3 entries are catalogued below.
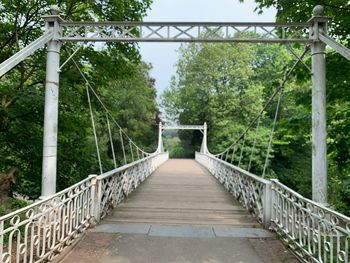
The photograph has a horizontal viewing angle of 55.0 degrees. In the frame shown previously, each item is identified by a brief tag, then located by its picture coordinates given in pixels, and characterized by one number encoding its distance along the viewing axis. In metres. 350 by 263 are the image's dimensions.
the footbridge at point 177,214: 3.56
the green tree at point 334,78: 6.08
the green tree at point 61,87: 7.30
